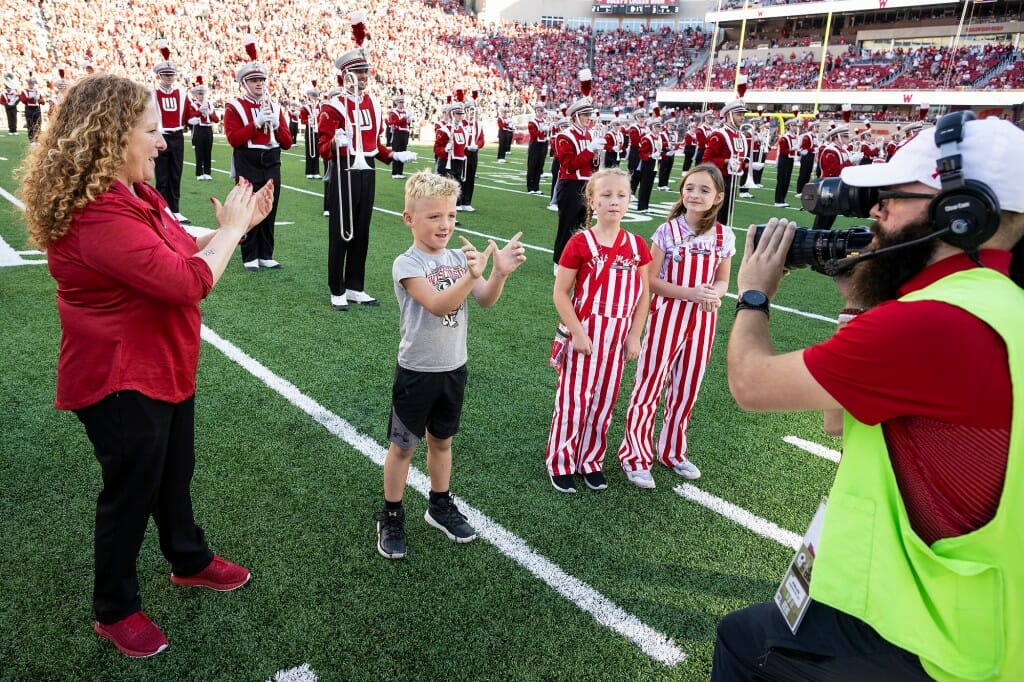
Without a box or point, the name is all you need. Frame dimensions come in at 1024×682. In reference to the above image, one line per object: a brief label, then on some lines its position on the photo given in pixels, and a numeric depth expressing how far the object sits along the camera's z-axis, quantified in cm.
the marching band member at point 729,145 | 1214
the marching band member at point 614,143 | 1873
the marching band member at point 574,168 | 943
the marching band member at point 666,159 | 1925
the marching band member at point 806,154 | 1912
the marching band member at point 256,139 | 771
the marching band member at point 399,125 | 2042
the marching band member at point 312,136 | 1538
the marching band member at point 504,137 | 2542
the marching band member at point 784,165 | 1692
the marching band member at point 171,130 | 1019
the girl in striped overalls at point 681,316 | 359
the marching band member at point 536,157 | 1678
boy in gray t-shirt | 274
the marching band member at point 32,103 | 2166
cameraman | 121
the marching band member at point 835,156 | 1634
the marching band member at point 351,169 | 671
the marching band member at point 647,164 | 1472
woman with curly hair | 200
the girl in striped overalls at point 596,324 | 345
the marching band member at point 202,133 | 1454
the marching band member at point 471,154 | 1411
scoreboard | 5803
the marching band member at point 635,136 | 1827
